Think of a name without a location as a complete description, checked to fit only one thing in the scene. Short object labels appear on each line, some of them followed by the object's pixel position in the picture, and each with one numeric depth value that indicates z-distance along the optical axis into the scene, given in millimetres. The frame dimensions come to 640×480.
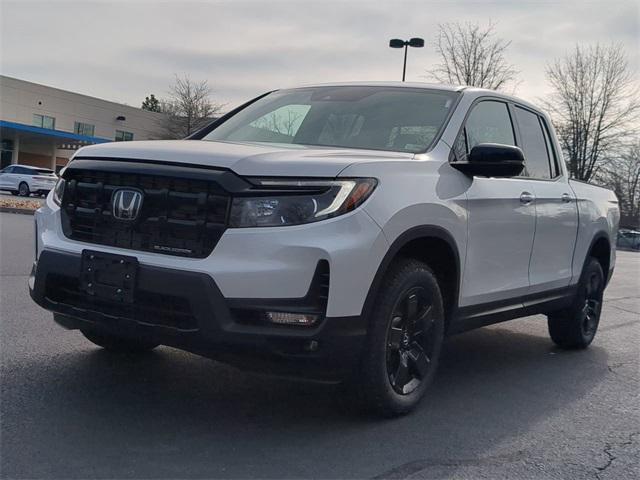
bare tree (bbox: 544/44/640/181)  42281
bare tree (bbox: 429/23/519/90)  32625
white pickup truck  3467
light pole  27016
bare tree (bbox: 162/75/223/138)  47188
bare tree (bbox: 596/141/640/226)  44531
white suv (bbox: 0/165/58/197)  32906
